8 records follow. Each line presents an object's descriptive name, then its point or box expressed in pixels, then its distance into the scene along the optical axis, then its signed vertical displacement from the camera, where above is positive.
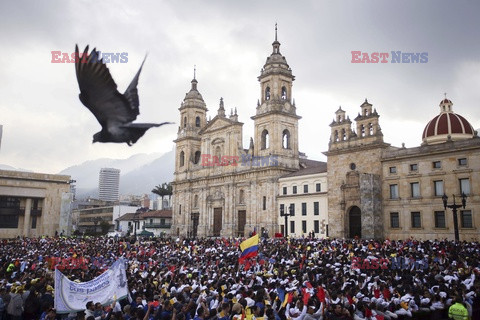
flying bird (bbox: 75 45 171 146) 5.55 +1.83
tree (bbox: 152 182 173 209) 94.38 +9.37
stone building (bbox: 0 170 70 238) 60.06 +4.05
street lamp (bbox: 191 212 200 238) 66.44 +1.47
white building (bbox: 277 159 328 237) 47.16 +4.01
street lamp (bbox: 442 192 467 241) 25.64 +1.38
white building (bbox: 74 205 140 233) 98.06 +4.10
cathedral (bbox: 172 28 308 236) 55.03 +9.44
